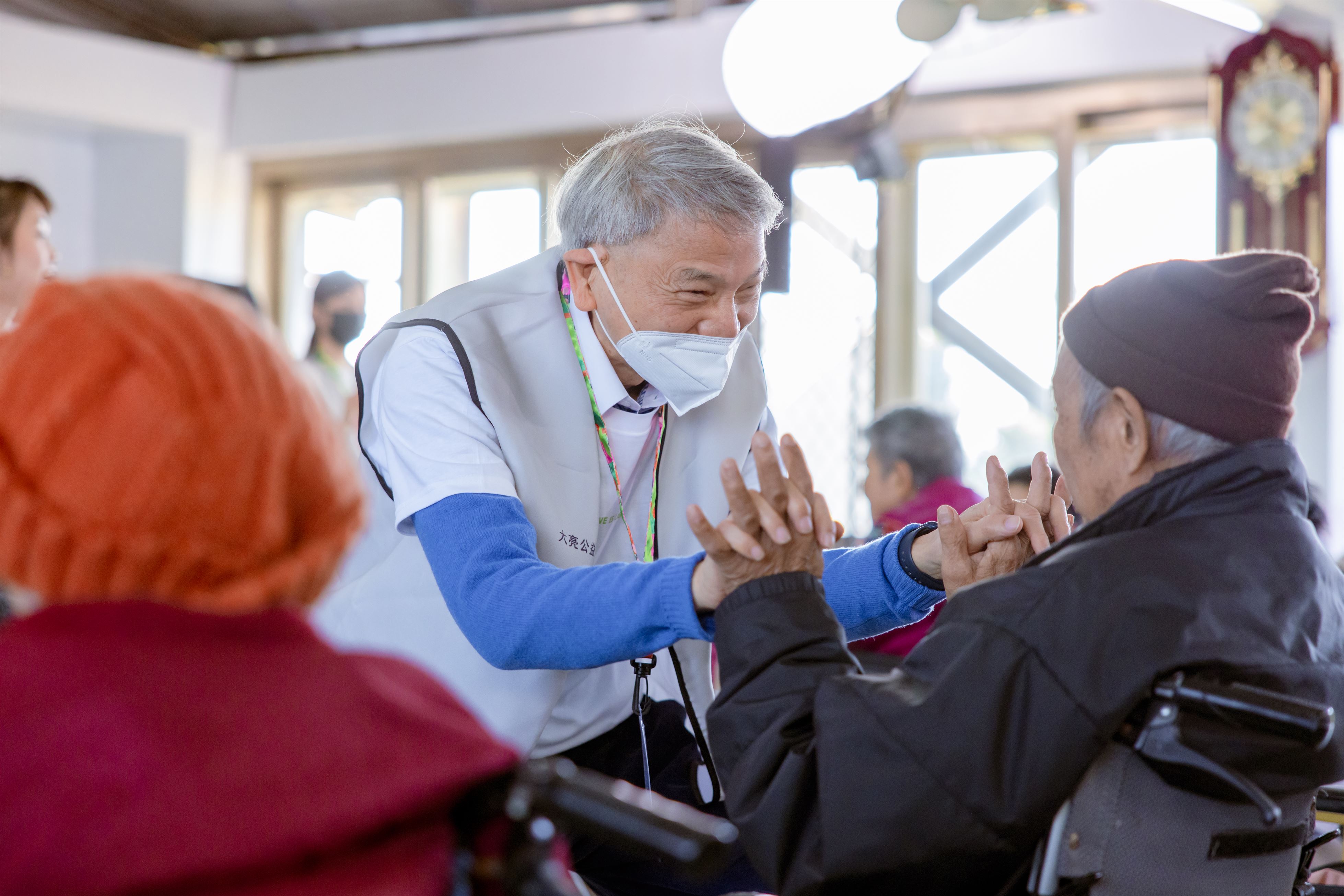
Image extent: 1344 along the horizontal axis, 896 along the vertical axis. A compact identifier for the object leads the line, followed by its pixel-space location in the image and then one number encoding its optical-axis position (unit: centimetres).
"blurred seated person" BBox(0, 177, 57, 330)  313
